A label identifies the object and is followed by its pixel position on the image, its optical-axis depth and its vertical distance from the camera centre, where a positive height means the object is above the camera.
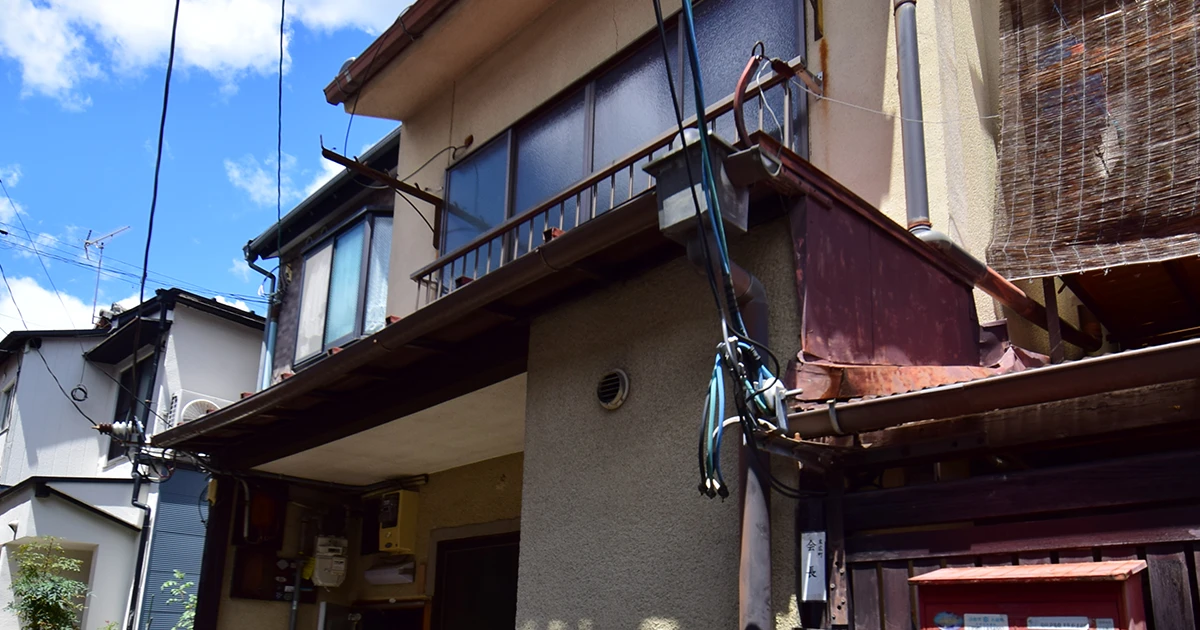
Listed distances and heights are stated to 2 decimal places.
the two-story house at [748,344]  3.69 +1.57
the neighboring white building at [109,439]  14.66 +3.37
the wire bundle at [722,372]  3.93 +1.06
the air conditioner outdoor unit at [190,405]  15.52 +3.43
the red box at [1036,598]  3.03 +0.17
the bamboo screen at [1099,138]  5.12 +2.70
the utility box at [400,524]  9.01 +0.97
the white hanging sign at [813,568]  3.88 +0.30
